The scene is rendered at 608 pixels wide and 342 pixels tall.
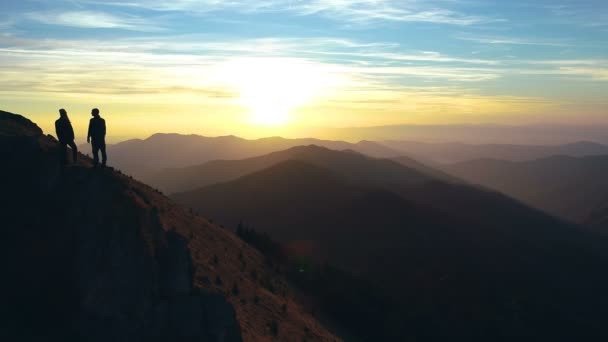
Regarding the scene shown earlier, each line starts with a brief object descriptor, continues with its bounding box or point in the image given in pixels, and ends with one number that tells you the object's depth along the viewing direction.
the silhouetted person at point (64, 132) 20.08
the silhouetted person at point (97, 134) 20.19
